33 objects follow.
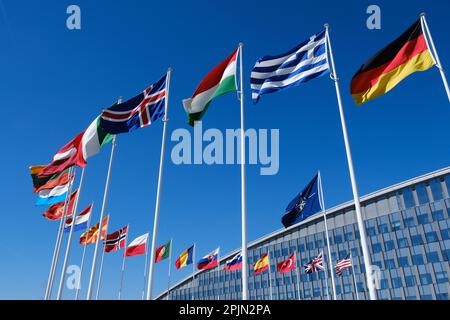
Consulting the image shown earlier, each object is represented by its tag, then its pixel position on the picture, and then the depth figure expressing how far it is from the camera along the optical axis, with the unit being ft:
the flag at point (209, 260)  134.82
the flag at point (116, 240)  118.73
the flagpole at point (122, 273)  143.88
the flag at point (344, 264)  128.48
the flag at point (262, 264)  134.21
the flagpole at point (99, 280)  122.13
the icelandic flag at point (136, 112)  58.23
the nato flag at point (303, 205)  69.82
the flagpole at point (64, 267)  71.31
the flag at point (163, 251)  134.72
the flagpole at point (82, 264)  98.73
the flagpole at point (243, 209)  40.70
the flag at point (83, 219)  99.41
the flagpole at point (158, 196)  44.42
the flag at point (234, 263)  127.65
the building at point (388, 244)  236.22
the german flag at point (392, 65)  44.70
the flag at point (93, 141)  65.10
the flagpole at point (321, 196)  73.90
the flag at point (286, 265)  135.80
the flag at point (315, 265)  133.99
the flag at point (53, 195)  81.35
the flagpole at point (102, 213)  62.52
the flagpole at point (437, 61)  42.39
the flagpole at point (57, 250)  79.00
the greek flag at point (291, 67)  51.06
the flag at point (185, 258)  136.98
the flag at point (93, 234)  109.92
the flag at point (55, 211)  95.66
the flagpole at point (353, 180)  36.20
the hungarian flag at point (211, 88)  54.03
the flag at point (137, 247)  116.47
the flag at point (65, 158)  70.49
